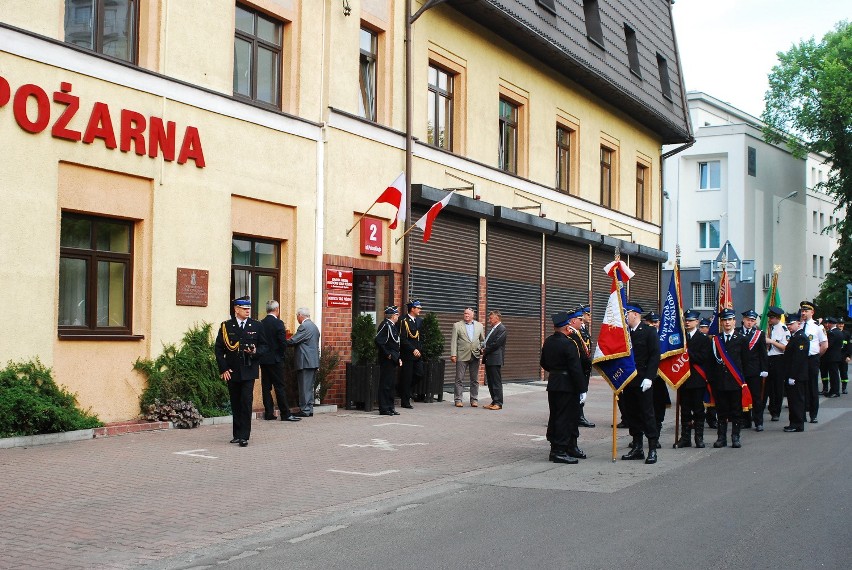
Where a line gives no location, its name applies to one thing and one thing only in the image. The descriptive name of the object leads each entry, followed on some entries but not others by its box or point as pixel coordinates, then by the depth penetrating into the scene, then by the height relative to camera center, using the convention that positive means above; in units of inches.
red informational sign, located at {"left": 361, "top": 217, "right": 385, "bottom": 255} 730.2 +70.8
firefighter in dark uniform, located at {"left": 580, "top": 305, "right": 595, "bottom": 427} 603.2 -3.2
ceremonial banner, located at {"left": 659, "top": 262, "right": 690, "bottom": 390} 514.0 -6.2
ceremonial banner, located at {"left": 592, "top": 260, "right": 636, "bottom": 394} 464.4 -6.5
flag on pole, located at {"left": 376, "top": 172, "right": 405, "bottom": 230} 699.4 +97.3
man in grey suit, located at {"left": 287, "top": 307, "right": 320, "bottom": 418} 628.7 -16.0
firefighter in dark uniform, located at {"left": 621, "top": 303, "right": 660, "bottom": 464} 473.1 -28.5
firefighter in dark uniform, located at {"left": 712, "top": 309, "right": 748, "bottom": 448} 526.0 -29.3
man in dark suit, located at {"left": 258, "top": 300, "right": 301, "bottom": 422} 590.9 -21.0
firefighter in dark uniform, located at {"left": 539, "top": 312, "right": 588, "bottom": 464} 458.0 -24.4
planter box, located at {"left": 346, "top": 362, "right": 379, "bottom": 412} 675.4 -36.8
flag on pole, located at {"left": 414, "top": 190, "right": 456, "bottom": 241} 725.3 +84.5
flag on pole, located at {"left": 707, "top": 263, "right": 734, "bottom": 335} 674.6 +27.3
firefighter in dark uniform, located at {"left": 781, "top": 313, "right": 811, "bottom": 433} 612.7 -25.0
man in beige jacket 733.3 -12.1
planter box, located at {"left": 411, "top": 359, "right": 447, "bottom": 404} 755.4 -39.6
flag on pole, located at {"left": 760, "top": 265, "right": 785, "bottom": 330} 708.0 +25.5
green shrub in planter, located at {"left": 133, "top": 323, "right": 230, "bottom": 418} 561.6 -26.9
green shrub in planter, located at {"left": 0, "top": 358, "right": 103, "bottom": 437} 466.0 -37.5
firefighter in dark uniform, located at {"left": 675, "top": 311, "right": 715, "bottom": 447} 522.0 -29.2
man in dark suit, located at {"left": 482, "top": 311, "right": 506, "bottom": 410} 716.0 -17.5
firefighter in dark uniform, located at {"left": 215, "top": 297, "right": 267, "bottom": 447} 498.9 -18.2
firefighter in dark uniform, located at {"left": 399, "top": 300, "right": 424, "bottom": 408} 699.4 -10.7
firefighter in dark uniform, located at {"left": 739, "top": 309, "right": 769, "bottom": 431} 582.9 -13.3
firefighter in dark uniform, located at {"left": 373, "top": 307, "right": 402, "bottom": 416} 662.5 -16.5
